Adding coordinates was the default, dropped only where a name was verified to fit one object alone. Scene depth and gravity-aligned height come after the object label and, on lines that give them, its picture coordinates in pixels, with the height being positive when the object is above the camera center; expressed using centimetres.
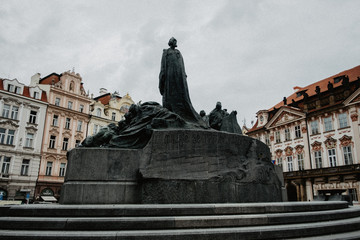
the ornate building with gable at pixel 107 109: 3656 +1056
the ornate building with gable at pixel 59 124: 3012 +731
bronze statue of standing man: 787 +284
